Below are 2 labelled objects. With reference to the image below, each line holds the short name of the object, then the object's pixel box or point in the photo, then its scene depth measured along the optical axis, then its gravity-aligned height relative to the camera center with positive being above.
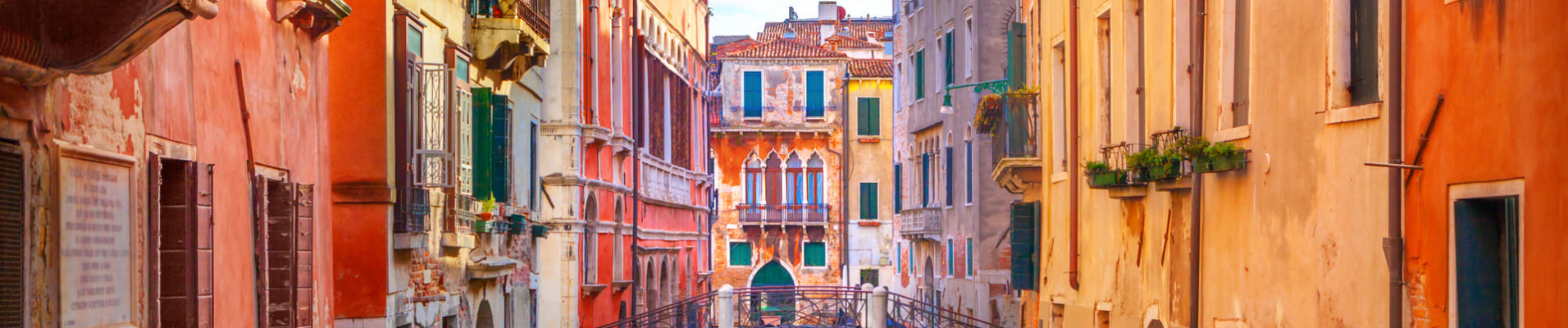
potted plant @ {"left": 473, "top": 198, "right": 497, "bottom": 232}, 18.20 -0.62
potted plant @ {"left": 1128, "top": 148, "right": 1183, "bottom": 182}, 12.46 -0.05
